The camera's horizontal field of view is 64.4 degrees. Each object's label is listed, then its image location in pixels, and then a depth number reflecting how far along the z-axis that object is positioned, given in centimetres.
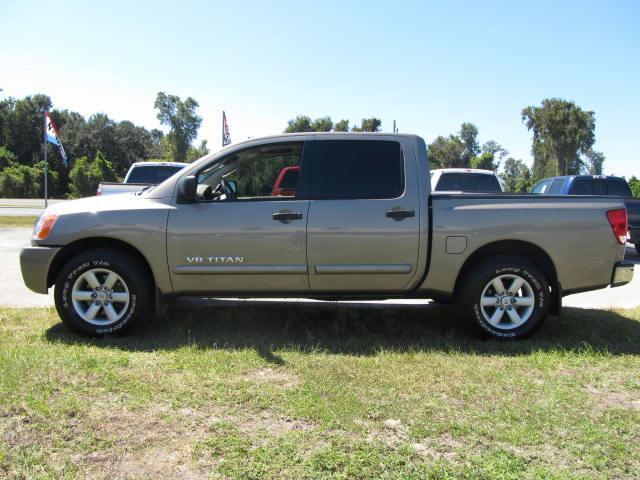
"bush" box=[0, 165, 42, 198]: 4281
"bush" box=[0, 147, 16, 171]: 5124
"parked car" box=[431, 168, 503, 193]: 1147
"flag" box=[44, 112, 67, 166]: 2005
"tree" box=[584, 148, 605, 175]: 10941
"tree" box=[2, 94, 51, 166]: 6500
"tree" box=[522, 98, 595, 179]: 5016
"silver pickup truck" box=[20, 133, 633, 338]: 475
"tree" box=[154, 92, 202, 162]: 5806
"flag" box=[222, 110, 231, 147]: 2230
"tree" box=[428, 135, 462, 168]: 6751
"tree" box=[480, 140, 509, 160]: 9112
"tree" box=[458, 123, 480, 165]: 7288
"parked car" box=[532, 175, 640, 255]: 1202
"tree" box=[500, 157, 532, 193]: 11548
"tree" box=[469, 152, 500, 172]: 5266
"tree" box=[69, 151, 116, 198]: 4059
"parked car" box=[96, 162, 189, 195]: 1273
